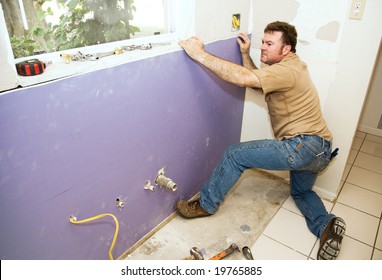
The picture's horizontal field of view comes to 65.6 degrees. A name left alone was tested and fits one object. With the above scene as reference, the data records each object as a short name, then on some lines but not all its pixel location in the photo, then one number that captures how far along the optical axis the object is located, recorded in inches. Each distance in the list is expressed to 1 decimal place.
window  39.0
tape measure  35.4
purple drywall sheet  37.0
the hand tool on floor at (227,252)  57.7
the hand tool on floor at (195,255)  56.9
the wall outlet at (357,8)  56.4
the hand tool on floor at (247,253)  58.7
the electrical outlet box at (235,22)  66.0
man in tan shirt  55.2
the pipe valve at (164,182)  58.8
